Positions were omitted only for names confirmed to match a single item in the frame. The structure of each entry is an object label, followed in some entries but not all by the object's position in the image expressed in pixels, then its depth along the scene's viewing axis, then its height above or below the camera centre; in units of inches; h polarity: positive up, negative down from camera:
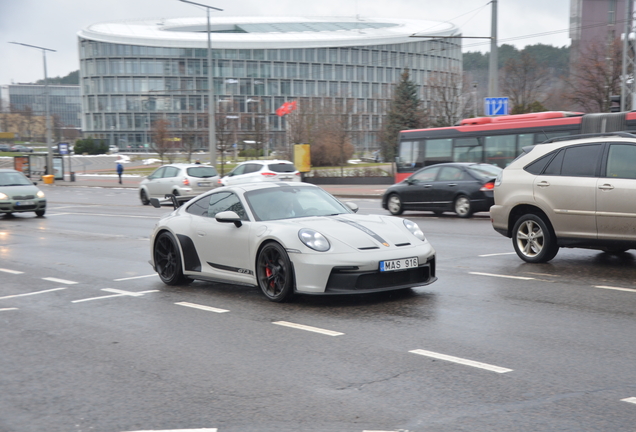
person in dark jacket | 2233.0 -120.5
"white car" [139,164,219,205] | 1103.6 -77.6
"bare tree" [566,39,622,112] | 1798.7 +124.1
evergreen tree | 2679.6 +57.8
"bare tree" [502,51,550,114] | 2331.4 +156.1
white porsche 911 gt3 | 295.1 -49.9
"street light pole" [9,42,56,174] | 2169.0 -7.5
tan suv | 366.9 -36.4
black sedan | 753.6 -66.0
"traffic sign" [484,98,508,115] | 1077.1 +31.7
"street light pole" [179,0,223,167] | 1553.9 +12.3
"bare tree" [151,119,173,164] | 3019.2 -37.6
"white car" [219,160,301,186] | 1168.2 -69.6
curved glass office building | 4301.2 +366.7
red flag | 2389.3 +62.9
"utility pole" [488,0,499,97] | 1010.1 +108.1
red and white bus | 903.1 -11.5
